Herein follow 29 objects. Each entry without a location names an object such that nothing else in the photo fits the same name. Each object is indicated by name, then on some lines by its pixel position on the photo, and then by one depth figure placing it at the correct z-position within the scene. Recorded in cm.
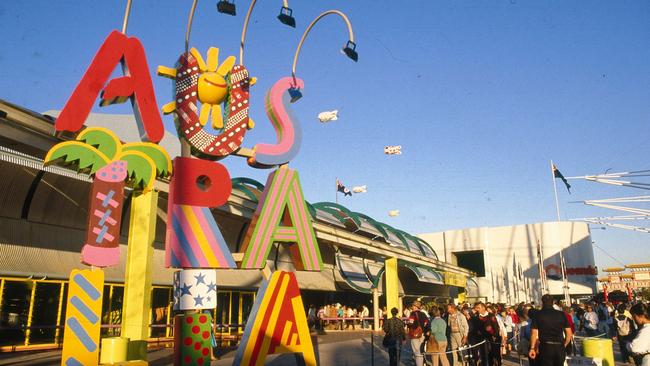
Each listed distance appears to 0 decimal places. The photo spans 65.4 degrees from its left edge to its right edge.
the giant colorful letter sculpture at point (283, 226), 1015
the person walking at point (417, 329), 1236
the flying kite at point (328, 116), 3111
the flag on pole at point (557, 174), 5335
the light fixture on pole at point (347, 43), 1352
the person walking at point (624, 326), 1438
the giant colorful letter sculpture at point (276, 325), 966
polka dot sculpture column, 922
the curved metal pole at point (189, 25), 1123
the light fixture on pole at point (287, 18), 1312
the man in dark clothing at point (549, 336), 842
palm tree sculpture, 888
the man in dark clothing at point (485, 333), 1316
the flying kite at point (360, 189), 4625
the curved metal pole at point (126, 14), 1091
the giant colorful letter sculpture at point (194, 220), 960
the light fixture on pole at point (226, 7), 1298
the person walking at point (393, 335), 1247
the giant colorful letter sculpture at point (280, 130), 1128
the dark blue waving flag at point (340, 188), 4611
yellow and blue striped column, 824
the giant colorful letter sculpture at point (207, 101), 1067
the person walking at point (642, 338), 732
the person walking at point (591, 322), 1985
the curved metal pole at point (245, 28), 1259
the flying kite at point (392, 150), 3628
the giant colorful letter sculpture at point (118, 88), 990
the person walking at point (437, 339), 1193
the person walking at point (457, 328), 1279
